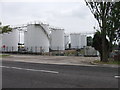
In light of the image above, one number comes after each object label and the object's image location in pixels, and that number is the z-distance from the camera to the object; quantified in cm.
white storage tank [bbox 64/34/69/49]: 7662
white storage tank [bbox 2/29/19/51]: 5338
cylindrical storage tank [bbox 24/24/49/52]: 4503
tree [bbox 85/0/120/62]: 2042
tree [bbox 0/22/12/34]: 3671
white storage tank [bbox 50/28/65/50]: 5552
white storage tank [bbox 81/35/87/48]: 7312
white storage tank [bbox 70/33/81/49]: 7050
